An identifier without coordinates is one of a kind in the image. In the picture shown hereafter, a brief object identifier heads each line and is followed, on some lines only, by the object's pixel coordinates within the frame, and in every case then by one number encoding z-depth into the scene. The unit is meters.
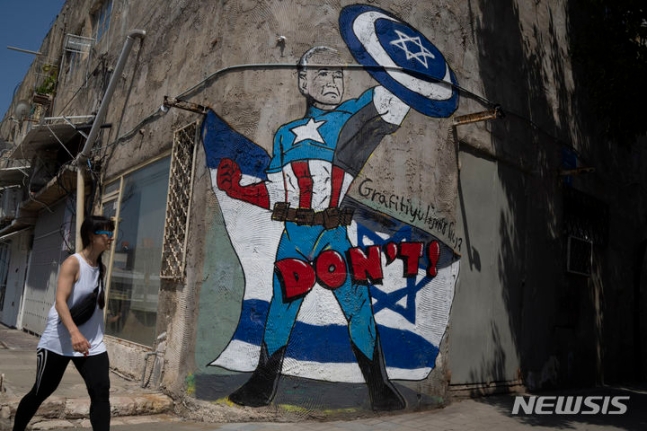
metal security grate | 6.43
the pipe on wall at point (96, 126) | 8.81
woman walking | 3.60
